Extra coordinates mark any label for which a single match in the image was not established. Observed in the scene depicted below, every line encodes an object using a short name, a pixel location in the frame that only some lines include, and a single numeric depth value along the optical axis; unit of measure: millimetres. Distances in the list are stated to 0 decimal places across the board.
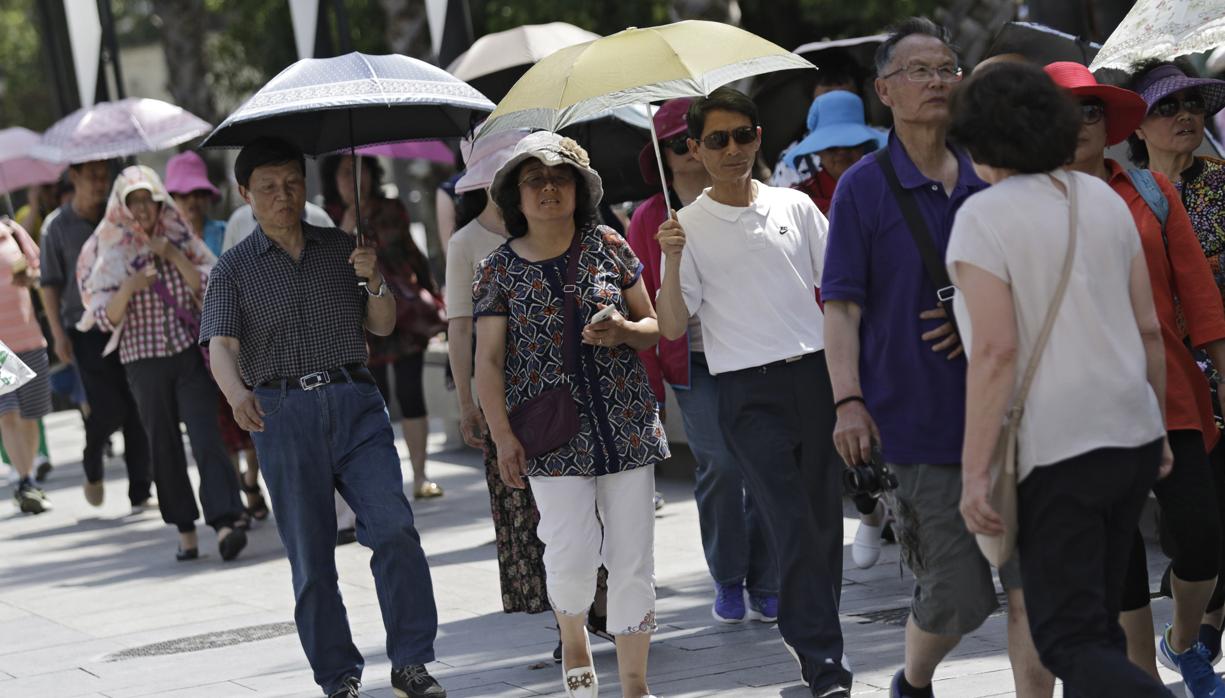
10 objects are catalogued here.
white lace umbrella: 12078
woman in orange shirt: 10984
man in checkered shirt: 13375
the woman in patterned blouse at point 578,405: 12344
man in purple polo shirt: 10102
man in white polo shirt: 12656
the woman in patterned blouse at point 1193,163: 12094
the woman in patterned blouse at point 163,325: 20766
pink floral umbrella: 22859
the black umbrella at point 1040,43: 16161
